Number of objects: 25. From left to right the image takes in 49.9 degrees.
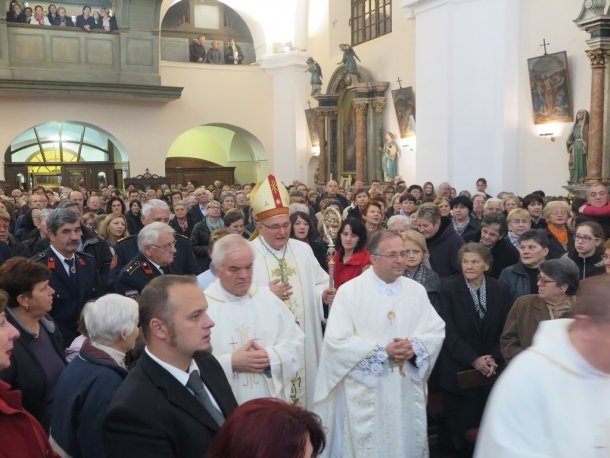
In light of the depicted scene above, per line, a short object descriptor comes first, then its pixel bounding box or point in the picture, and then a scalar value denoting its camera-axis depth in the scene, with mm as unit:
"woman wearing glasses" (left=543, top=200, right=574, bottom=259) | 6794
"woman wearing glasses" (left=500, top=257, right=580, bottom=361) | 4023
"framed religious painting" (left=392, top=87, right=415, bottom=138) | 16453
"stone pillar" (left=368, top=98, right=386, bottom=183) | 17828
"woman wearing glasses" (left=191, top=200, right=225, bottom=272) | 7344
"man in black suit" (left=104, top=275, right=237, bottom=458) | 2146
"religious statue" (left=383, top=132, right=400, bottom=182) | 17219
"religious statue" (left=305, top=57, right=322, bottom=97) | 20000
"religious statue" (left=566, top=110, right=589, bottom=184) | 11727
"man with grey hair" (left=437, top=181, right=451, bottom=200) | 12750
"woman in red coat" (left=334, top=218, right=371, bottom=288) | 5477
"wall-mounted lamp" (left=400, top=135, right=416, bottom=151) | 16578
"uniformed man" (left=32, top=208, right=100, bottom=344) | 4746
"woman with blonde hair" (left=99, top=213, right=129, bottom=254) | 7055
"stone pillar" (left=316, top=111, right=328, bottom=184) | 20156
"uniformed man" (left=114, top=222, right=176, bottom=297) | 4664
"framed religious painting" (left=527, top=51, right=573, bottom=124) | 12250
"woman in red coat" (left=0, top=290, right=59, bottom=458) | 2309
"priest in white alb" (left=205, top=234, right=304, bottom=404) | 3408
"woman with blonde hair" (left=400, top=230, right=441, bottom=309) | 4914
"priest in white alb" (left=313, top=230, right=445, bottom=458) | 3918
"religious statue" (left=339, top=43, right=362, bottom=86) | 17836
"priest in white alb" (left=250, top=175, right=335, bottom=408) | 4656
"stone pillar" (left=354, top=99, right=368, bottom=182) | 18047
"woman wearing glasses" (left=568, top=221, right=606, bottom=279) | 5254
